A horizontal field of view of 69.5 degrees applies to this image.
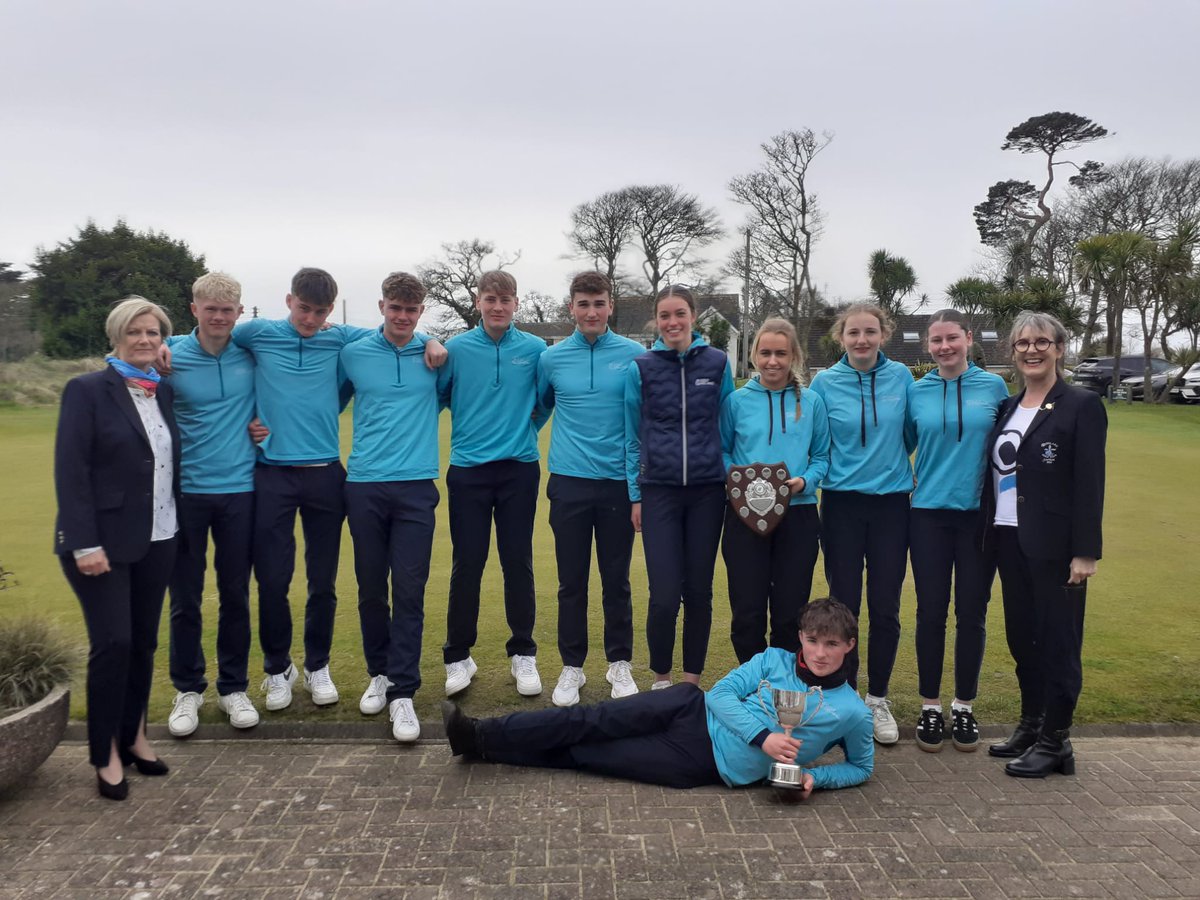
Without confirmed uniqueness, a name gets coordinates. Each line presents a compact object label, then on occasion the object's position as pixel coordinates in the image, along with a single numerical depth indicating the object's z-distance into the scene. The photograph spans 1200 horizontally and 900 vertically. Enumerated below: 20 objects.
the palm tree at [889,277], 41.56
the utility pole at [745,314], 42.22
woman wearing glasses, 3.76
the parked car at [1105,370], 28.73
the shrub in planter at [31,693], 3.38
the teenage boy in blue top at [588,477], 4.53
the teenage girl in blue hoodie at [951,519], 4.09
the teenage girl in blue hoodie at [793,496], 4.22
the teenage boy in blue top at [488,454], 4.57
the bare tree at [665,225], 47.75
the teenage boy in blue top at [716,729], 3.60
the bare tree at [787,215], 40.31
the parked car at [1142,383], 27.31
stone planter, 3.35
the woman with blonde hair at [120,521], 3.44
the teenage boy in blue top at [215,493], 4.17
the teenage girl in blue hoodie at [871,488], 4.19
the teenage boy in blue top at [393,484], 4.34
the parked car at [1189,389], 26.30
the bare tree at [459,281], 46.22
